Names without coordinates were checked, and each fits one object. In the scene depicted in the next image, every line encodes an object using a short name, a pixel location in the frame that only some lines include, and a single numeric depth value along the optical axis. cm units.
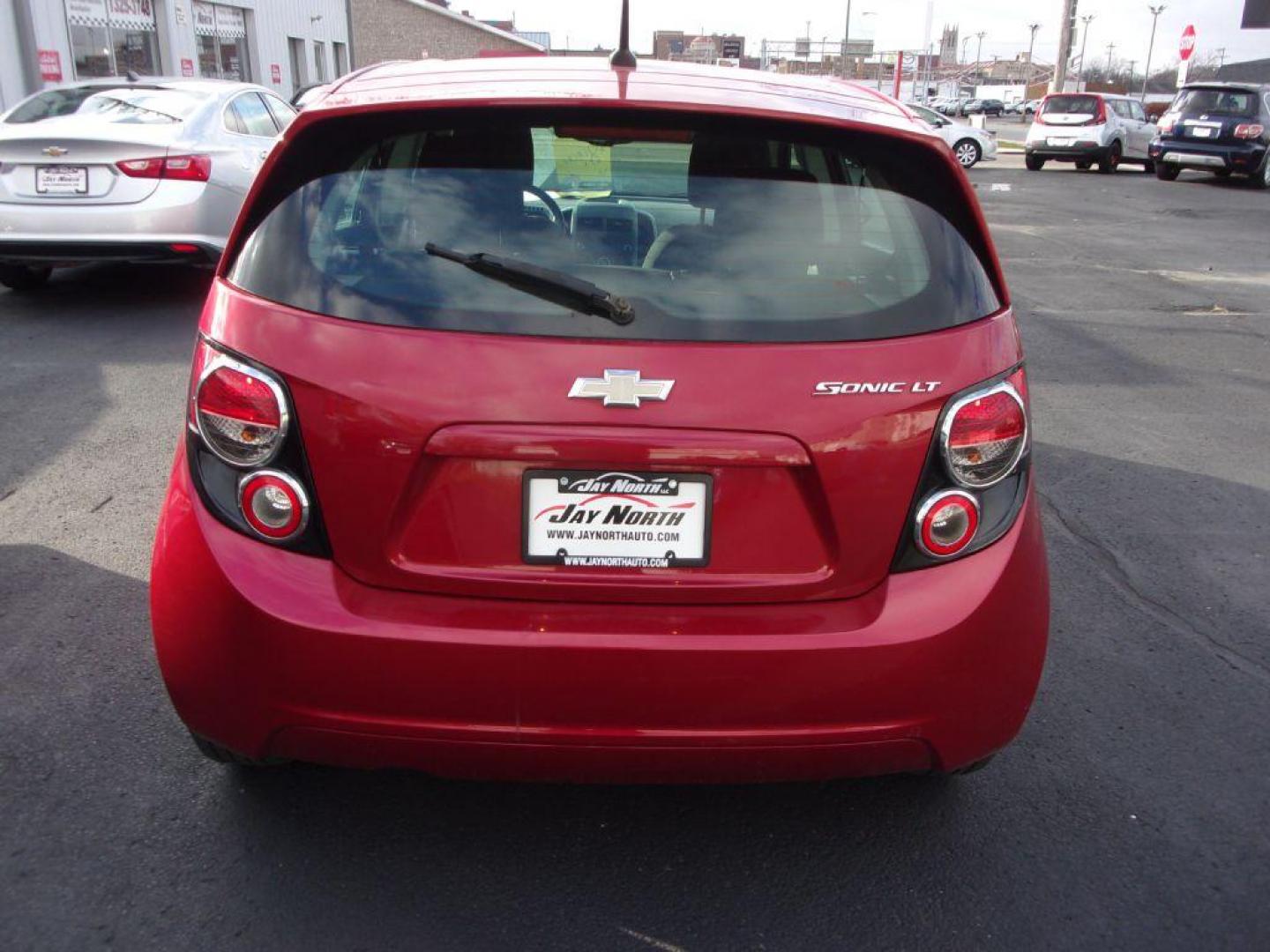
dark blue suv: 2264
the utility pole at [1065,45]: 3753
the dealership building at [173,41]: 1816
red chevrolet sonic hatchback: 212
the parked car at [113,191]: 784
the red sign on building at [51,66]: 1847
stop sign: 3141
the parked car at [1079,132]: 2595
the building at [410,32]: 4244
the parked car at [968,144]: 2691
